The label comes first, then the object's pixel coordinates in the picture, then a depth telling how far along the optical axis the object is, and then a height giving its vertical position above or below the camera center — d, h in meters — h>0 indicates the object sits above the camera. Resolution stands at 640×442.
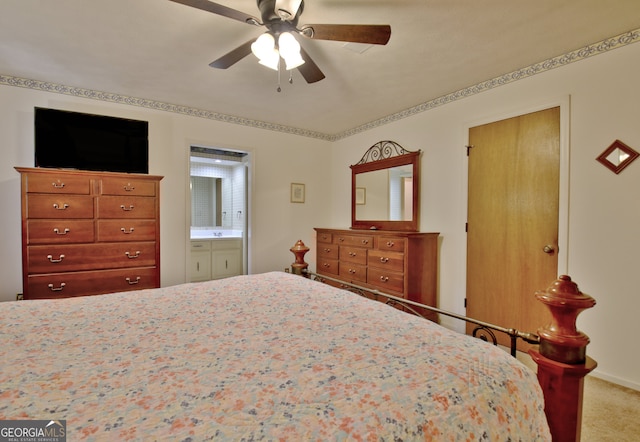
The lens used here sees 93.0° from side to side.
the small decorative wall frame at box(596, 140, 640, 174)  2.08 +0.44
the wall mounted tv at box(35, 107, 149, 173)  2.91 +0.75
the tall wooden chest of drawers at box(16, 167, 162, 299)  2.46 -0.15
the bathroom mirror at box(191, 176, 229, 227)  5.22 +0.24
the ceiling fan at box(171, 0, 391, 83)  1.60 +1.02
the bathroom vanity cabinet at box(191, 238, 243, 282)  4.70 -0.68
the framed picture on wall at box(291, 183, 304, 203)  4.46 +0.35
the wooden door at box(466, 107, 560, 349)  2.47 +0.00
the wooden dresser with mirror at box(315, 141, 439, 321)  3.08 -0.24
